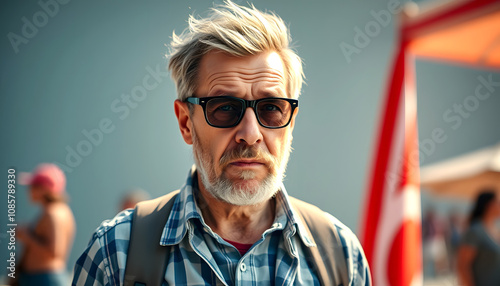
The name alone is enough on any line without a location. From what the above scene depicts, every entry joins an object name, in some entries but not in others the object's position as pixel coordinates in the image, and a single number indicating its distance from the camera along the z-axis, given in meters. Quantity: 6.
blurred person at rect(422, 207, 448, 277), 12.02
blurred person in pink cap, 3.67
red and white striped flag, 3.45
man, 1.49
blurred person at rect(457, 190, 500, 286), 4.23
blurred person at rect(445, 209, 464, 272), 11.37
